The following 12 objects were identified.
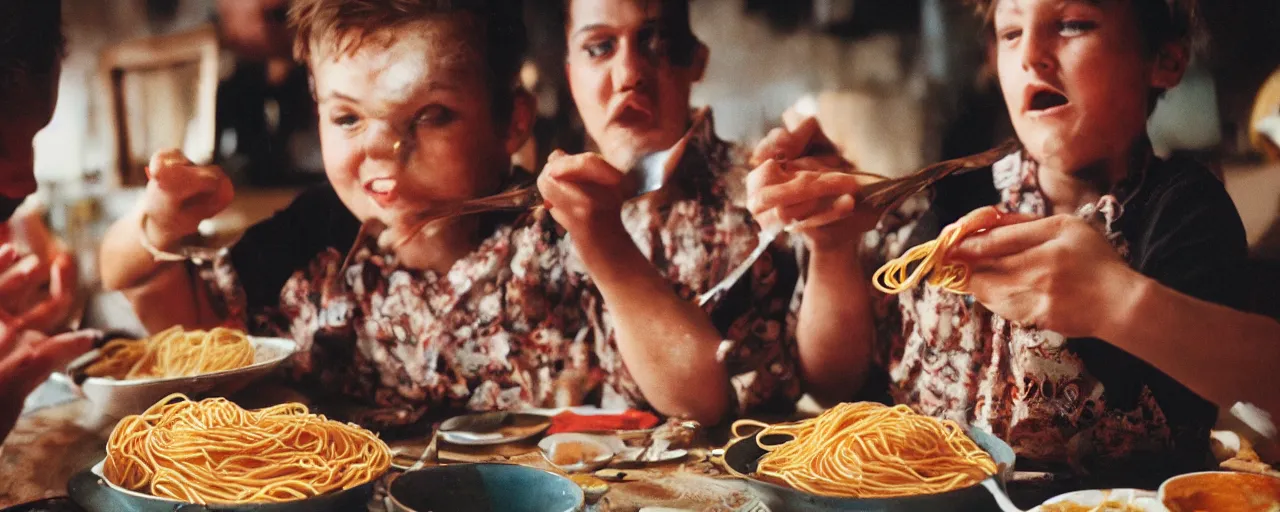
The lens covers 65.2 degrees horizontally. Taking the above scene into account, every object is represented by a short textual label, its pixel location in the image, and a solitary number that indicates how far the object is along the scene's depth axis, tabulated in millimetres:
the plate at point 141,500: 1883
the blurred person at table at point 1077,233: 2051
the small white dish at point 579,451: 2240
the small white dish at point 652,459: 2246
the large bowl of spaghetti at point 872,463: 1828
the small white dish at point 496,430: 2357
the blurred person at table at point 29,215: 2578
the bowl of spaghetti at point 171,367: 2371
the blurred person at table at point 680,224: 2281
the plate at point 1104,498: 1849
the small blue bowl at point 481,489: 2008
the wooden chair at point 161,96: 2574
